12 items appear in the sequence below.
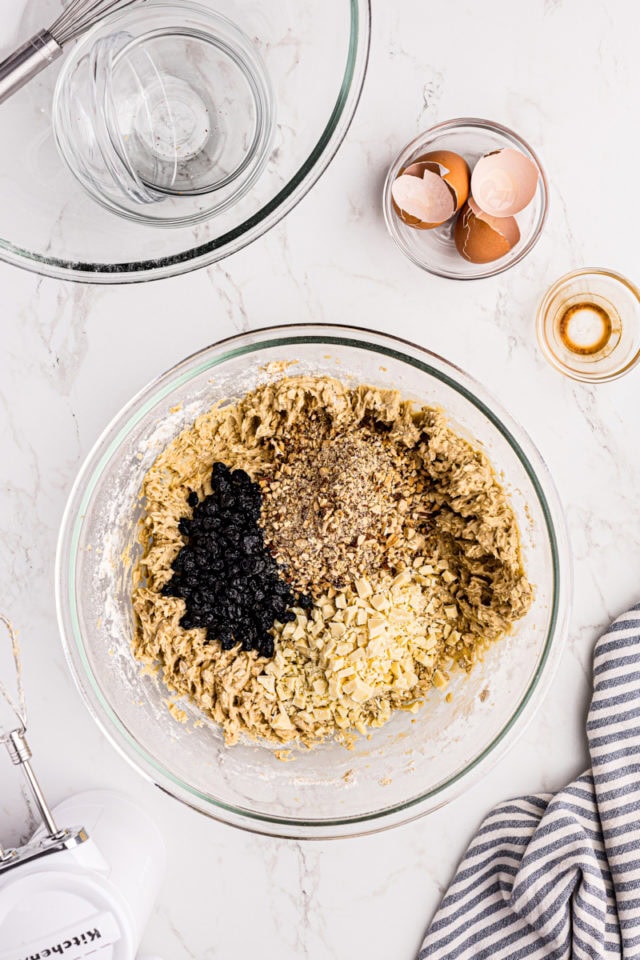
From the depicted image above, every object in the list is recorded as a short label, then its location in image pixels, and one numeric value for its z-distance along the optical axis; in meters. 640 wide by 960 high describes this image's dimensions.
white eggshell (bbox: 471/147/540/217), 0.86
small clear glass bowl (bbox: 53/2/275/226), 0.81
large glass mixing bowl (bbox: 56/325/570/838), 0.86
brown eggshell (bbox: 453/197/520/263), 0.86
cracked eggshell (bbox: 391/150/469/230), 0.85
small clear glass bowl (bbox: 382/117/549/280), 0.87
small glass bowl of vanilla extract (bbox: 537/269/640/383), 0.89
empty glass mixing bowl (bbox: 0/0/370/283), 0.80
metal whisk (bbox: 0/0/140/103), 0.79
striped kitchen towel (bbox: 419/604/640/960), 0.89
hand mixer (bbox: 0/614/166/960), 0.80
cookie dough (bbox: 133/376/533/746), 0.86
